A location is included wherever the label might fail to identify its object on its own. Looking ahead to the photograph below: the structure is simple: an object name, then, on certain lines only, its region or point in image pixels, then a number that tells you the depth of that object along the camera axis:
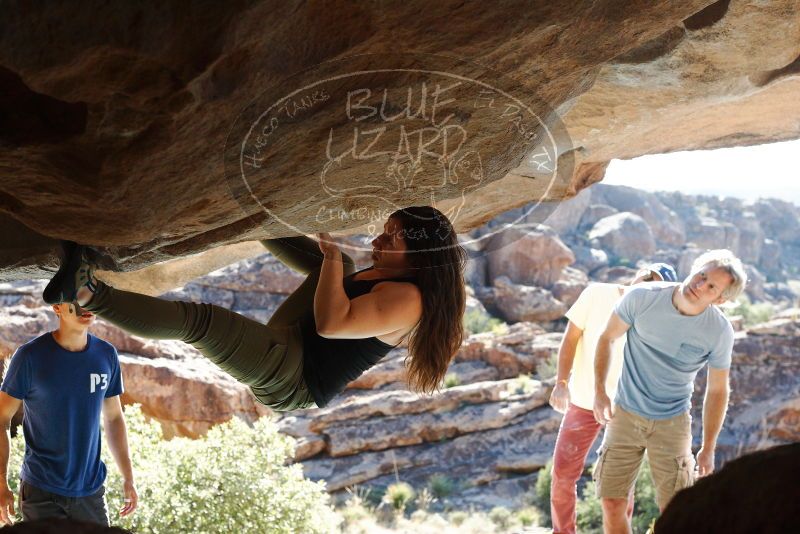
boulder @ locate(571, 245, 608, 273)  25.28
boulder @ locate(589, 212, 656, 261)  28.12
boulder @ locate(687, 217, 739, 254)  32.22
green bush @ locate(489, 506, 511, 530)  11.26
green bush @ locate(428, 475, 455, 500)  12.66
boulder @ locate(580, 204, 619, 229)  29.93
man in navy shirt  3.56
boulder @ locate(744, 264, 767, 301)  28.58
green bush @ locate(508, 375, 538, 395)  14.30
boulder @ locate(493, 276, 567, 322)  19.44
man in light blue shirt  4.00
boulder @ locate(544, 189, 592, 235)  28.13
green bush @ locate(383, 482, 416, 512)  11.95
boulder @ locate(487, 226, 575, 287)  21.14
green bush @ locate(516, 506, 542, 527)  11.09
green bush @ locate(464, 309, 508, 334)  18.88
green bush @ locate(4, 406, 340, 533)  5.68
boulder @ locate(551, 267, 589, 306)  20.25
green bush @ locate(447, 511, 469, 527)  11.30
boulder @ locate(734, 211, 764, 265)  33.22
